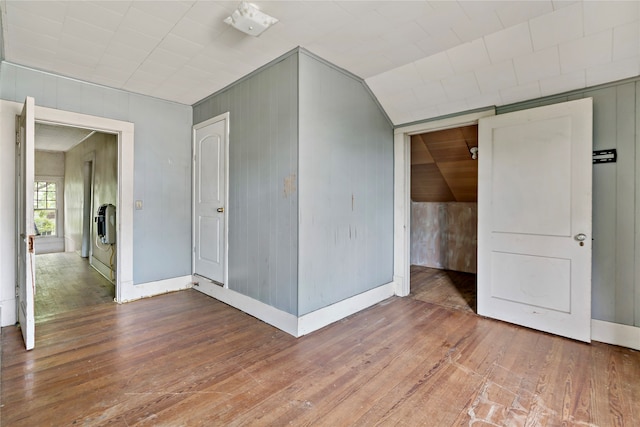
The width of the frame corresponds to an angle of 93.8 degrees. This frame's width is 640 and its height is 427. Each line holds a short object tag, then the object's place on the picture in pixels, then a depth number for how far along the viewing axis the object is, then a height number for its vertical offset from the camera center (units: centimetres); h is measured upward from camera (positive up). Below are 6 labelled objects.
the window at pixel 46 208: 747 +9
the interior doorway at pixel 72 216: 383 -11
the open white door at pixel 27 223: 232 -9
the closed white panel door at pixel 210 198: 351 +17
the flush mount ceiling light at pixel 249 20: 199 +133
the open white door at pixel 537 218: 250 -4
